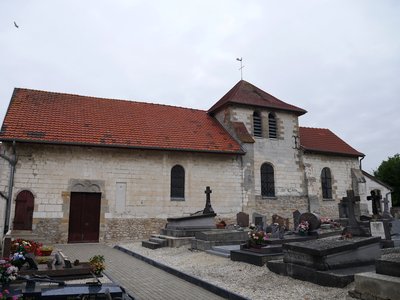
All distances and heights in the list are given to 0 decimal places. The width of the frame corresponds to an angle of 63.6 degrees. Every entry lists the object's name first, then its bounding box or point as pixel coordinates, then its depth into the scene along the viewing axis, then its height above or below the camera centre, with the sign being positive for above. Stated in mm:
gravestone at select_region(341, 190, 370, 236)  8555 -449
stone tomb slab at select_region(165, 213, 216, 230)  13484 -731
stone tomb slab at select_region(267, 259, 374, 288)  5699 -1320
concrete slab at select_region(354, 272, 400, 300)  4453 -1173
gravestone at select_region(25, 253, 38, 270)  6879 -1238
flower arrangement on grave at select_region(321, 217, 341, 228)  14638 -871
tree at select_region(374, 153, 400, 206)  32688 +3100
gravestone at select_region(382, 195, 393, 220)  15826 -118
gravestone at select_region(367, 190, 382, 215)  9906 +96
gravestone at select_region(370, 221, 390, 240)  9156 -723
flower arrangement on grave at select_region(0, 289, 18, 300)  4103 -1189
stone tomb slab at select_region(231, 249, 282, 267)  8102 -1341
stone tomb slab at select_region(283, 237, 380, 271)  6234 -973
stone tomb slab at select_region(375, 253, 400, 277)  4641 -896
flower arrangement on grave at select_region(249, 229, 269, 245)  9078 -941
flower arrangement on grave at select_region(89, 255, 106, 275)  7129 -1336
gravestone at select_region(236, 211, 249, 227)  15539 -734
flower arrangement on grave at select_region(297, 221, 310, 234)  10180 -740
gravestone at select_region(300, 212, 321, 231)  10203 -532
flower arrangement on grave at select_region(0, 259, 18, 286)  5059 -1080
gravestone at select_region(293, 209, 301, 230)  14898 -506
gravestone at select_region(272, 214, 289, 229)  15725 -763
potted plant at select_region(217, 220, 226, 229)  14409 -930
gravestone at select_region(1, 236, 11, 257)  7609 -1003
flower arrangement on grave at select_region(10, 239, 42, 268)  6535 -1079
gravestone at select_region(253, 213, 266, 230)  16125 -739
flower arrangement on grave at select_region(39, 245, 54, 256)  8930 -1275
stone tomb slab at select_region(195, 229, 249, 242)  11375 -1105
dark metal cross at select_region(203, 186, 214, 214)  14184 -162
